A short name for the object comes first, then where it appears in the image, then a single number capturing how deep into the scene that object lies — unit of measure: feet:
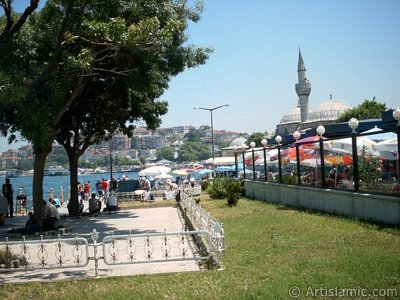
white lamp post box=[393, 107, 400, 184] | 35.29
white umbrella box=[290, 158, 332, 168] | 49.52
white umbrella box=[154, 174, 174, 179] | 142.82
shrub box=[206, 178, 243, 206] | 80.89
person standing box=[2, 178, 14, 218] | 70.89
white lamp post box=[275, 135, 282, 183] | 66.06
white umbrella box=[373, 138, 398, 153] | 36.97
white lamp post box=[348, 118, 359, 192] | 41.91
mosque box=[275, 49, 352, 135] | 342.03
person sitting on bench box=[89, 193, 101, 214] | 69.36
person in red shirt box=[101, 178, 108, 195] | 117.80
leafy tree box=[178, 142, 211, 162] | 635.66
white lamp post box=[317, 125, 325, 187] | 50.31
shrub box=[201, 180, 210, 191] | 111.23
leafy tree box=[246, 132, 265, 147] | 363.23
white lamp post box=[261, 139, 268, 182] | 73.95
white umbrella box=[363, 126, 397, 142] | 39.35
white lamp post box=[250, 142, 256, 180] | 82.25
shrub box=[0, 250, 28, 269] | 29.66
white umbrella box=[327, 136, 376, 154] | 41.57
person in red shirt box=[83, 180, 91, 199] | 112.53
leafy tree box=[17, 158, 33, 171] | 561.43
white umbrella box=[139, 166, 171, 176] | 135.69
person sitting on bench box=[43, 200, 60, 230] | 48.21
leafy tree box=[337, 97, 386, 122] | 216.95
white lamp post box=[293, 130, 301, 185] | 58.03
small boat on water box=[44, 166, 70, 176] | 588.99
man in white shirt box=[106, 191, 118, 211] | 74.43
